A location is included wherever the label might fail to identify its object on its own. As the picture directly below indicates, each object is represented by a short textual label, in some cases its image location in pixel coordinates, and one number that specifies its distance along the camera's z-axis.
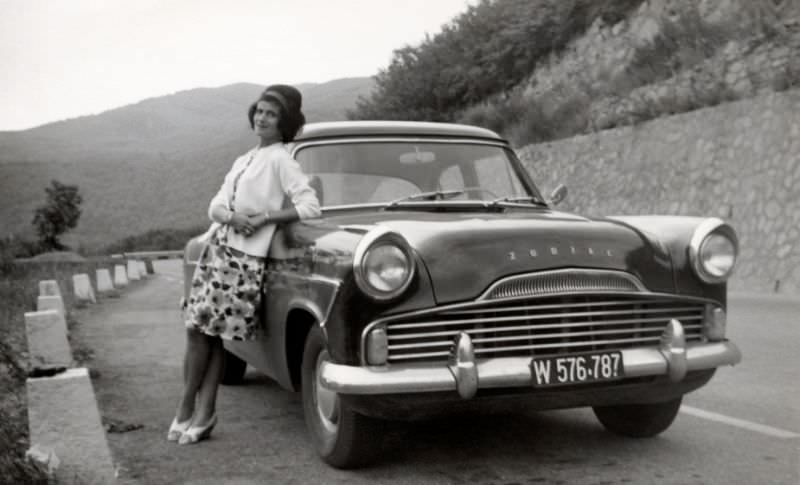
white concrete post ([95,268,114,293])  16.66
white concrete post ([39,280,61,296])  7.98
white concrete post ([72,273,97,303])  13.95
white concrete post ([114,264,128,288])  18.44
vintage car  3.53
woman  4.42
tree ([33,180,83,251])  51.84
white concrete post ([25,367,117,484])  3.57
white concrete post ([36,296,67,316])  7.16
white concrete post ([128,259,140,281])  21.33
